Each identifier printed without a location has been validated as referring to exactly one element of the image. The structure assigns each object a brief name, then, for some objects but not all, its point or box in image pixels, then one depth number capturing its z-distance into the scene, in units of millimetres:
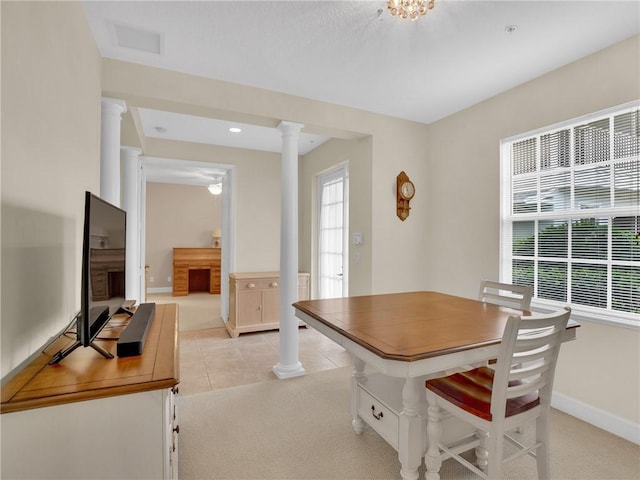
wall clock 3543
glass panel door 4270
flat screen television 1154
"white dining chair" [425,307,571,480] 1350
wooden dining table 1317
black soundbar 1271
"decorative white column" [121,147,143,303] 3631
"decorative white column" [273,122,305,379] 3133
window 2188
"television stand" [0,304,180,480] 954
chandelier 1548
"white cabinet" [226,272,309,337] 4309
